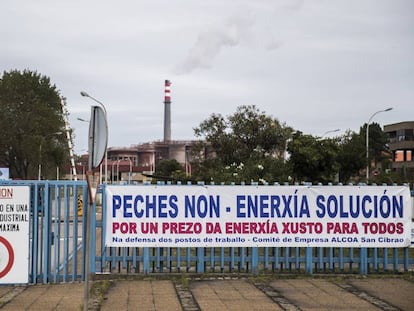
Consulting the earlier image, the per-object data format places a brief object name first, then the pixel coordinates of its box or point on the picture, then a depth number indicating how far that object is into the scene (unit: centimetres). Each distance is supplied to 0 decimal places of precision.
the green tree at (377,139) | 9288
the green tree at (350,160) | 4178
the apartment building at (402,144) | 8462
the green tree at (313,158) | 3612
